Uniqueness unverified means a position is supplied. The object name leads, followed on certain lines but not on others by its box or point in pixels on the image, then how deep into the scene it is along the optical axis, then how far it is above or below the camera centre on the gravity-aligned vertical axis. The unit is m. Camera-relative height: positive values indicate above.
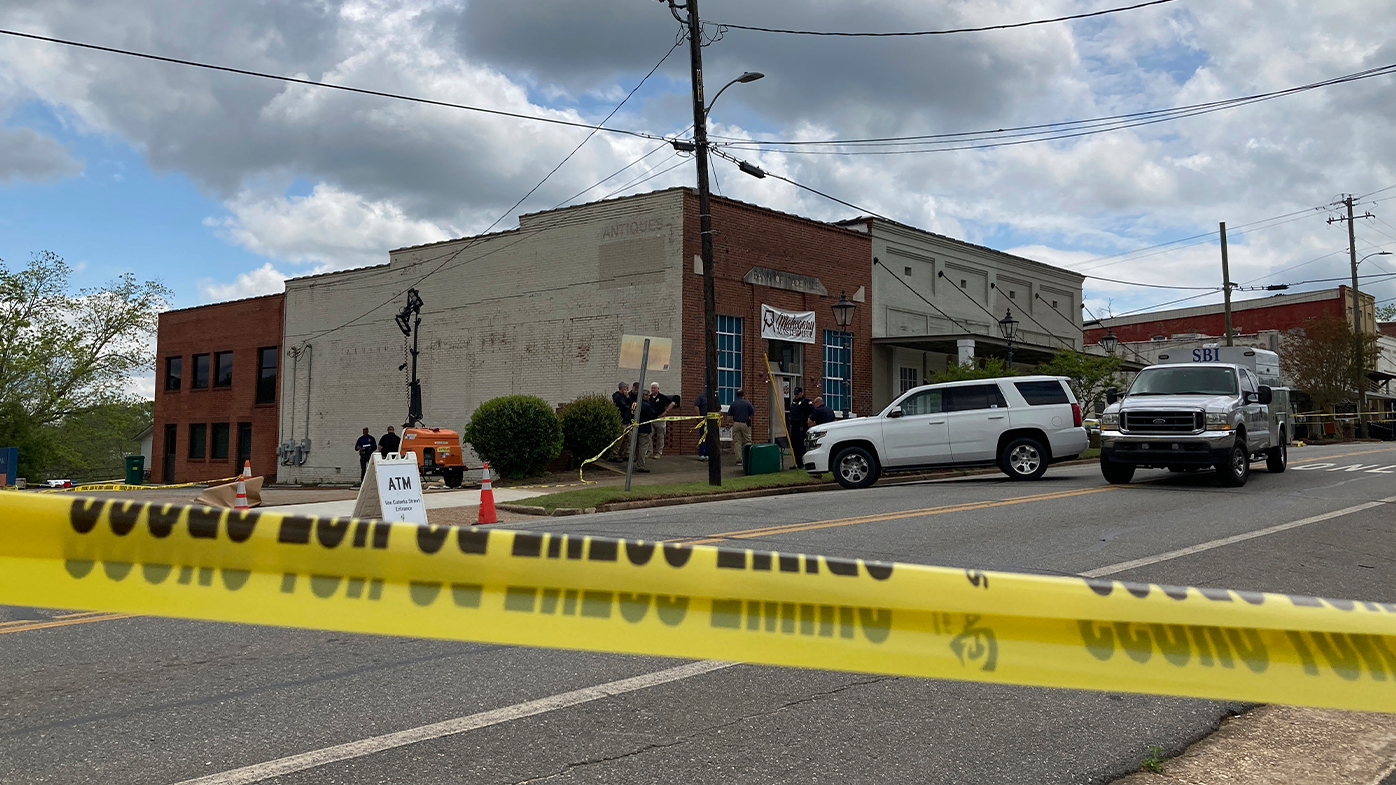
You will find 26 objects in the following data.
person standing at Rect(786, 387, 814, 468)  20.20 +0.72
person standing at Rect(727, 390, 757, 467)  21.70 +0.79
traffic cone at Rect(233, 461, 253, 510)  12.15 -0.53
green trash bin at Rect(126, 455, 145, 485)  35.37 -0.49
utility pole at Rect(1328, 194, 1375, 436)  44.62 +4.00
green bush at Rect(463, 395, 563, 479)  20.53 +0.44
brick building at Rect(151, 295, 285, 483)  35.69 +2.59
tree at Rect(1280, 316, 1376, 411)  45.06 +4.42
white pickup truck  14.43 +0.49
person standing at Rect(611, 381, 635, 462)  21.31 +1.16
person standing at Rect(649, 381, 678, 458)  21.08 +1.17
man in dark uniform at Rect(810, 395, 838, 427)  19.66 +0.80
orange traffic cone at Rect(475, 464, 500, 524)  12.58 -0.71
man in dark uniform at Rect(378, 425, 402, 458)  24.06 +0.31
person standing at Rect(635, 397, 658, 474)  20.64 +0.56
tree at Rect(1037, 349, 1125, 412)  24.34 +2.10
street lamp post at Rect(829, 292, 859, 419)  22.52 +3.43
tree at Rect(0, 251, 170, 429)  45.00 +4.95
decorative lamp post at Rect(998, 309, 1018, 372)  25.70 +3.54
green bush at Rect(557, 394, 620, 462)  21.92 +0.67
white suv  16.53 +0.37
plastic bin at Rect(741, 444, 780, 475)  19.53 -0.12
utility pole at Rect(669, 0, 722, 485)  17.67 +4.57
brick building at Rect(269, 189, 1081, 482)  24.28 +3.99
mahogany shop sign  25.27 +3.53
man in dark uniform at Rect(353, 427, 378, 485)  26.19 +0.26
